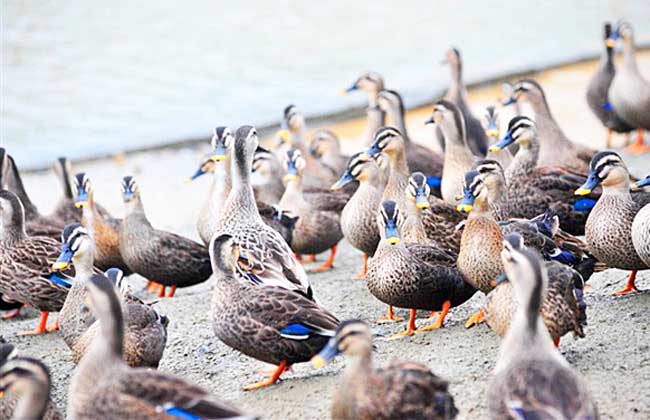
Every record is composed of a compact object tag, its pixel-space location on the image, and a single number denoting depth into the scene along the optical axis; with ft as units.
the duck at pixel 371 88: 72.92
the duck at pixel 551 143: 63.42
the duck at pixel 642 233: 42.62
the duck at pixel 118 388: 28.19
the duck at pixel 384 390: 29.86
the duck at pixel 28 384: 29.70
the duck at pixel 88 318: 38.99
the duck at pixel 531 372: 27.69
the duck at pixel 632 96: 75.52
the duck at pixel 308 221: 58.67
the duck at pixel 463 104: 71.73
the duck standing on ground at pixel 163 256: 52.64
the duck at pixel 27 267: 48.54
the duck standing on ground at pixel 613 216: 45.11
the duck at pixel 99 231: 55.66
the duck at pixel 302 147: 67.71
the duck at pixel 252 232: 44.36
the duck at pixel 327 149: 72.14
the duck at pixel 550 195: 53.06
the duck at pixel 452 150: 59.77
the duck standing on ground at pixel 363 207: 53.28
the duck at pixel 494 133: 62.86
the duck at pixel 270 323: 37.42
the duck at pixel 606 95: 77.71
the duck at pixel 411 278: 42.90
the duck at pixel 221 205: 55.89
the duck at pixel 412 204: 49.63
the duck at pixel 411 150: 64.84
